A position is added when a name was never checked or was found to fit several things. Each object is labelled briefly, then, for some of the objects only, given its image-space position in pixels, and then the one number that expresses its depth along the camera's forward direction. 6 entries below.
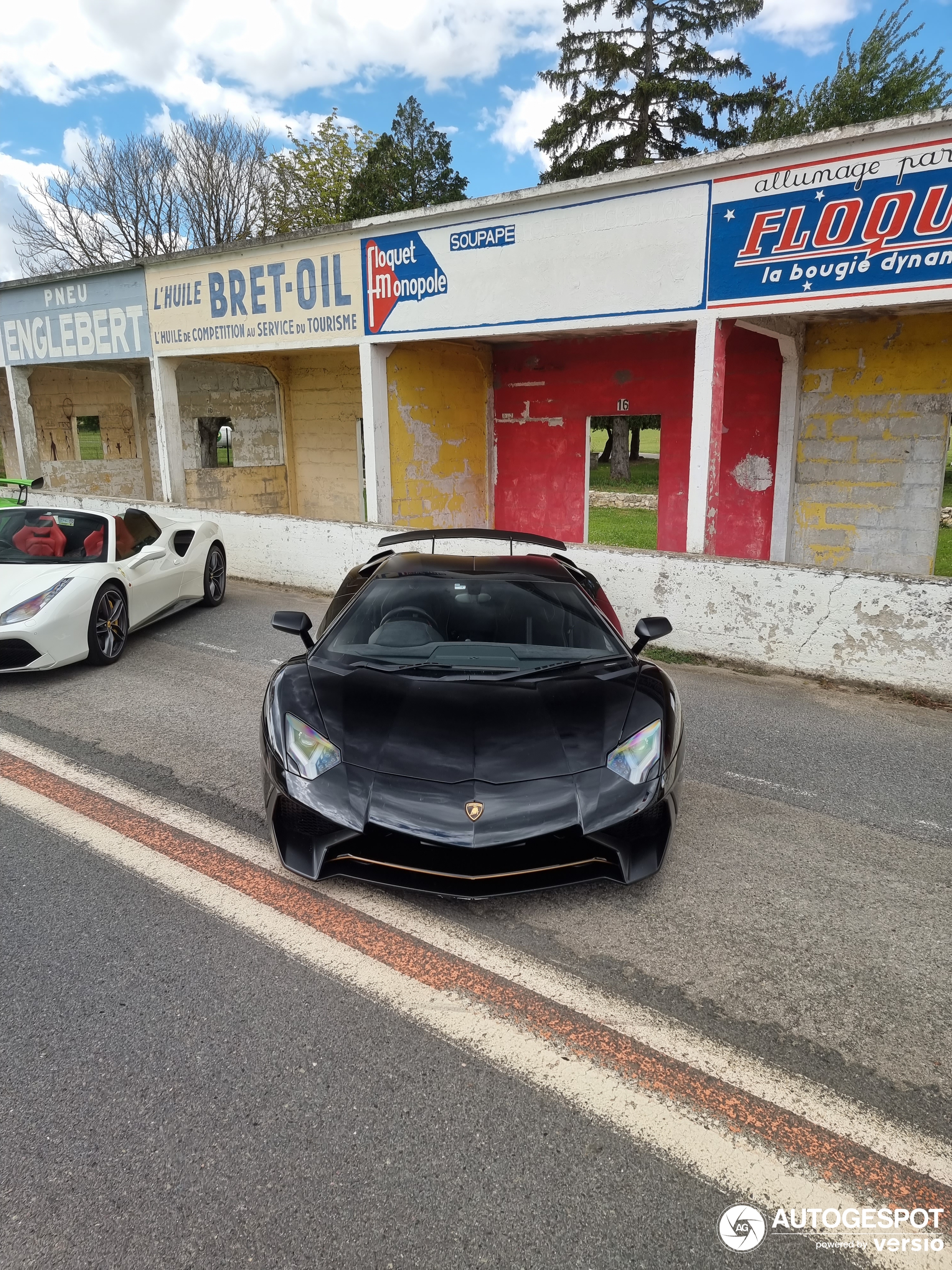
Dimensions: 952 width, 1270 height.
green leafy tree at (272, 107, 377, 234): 31.23
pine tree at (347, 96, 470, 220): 28.72
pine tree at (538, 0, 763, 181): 24.16
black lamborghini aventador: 2.96
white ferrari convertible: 6.05
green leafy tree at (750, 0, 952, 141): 19.53
